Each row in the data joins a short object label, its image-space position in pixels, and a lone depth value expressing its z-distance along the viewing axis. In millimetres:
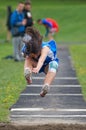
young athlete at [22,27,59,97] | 10820
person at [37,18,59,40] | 26972
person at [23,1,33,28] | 21173
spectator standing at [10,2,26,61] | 20828
